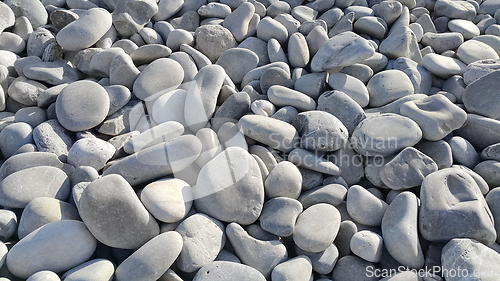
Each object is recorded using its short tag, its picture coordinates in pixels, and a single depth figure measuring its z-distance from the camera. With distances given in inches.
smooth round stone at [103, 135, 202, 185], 22.0
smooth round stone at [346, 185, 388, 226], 22.0
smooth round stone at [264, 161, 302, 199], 22.4
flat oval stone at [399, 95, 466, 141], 24.0
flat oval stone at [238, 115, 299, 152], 23.9
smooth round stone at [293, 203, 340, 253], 20.8
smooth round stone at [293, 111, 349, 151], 23.9
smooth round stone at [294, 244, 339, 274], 20.7
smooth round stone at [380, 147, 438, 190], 22.7
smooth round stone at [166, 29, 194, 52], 30.1
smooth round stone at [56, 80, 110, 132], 24.6
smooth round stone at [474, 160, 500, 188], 23.1
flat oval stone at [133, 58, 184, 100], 26.4
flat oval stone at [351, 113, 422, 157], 23.6
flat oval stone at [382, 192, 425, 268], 20.4
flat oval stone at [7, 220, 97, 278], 19.3
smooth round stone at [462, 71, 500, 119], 25.6
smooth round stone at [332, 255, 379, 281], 20.6
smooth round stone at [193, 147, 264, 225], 21.5
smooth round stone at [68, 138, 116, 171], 23.0
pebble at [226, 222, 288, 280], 20.5
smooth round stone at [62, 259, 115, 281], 18.9
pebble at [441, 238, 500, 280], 19.5
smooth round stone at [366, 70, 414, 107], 27.1
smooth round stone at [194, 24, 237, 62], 30.5
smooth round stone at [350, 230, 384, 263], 20.6
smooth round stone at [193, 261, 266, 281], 19.4
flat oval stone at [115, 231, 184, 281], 19.2
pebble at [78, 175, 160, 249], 20.1
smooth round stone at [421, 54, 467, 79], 28.7
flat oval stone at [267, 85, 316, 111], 25.9
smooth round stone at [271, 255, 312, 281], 19.9
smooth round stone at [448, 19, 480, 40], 32.8
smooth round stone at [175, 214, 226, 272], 20.1
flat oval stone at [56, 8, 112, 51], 28.3
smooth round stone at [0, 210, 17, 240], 20.5
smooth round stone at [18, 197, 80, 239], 20.4
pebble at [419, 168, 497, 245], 20.7
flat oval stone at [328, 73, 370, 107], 26.7
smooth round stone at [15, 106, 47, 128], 25.3
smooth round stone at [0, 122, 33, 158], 24.1
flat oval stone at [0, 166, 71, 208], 21.3
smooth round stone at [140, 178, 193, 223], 20.8
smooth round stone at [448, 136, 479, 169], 24.0
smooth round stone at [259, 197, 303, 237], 21.1
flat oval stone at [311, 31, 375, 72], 27.3
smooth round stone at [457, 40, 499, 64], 29.6
